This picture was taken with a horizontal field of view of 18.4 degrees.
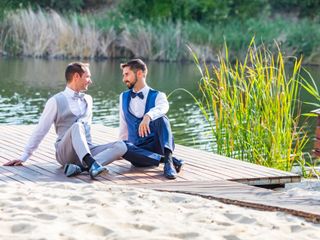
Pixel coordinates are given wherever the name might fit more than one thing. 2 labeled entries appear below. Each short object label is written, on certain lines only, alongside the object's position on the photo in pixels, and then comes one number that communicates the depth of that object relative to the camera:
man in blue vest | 7.44
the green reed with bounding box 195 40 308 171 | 8.83
